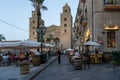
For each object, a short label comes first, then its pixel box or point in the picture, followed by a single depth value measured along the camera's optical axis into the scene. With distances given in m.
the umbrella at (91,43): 10.33
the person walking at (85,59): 8.20
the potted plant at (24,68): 6.58
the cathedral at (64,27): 45.70
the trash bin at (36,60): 9.98
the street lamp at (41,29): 11.39
